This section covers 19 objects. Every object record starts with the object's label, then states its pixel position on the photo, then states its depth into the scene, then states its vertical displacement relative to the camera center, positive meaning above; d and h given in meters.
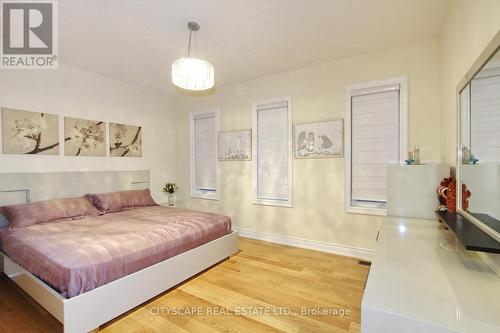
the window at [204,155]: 4.54 +0.17
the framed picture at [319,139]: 3.28 +0.36
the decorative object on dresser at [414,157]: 2.48 +0.07
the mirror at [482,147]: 1.18 +0.10
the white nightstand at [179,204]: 4.82 -0.82
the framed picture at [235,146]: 4.07 +0.32
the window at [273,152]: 3.74 +0.19
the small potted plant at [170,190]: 4.55 -0.50
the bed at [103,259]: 1.72 -0.82
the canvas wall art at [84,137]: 3.41 +0.40
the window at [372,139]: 2.95 +0.32
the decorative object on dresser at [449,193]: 1.66 -0.22
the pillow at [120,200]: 3.43 -0.54
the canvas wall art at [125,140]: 3.92 +0.40
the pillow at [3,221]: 2.72 -0.66
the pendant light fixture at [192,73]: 2.22 +0.85
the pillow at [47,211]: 2.62 -0.56
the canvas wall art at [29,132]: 2.89 +0.40
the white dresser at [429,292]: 0.79 -0.51
